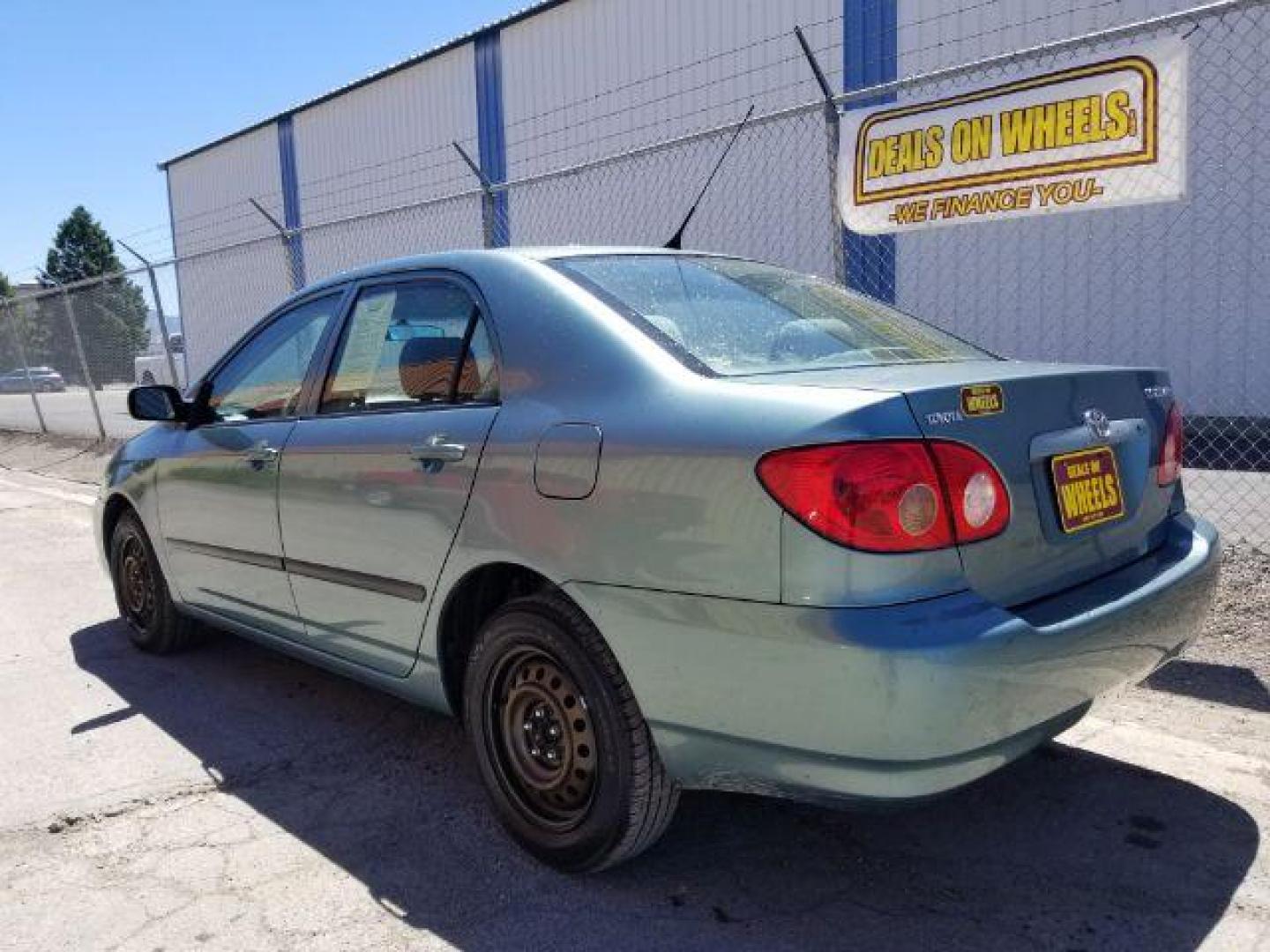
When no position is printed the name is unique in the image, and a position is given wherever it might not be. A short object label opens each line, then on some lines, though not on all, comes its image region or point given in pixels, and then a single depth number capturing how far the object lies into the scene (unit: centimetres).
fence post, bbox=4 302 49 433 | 1574
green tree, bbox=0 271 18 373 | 1678
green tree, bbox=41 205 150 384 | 1466
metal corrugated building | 1055
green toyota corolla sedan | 207
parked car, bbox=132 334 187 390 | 2259
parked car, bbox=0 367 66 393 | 1683
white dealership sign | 452
